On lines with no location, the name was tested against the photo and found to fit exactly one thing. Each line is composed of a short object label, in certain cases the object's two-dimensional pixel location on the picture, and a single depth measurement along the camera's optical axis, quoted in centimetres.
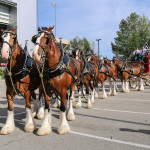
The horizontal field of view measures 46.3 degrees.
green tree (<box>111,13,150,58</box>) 3023
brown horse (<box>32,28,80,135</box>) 398
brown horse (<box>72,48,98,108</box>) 714
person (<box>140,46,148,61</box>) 1322
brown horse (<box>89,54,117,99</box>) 981
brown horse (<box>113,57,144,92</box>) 1223
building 2708
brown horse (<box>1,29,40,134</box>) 419
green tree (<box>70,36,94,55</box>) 4828
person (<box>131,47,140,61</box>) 1391
